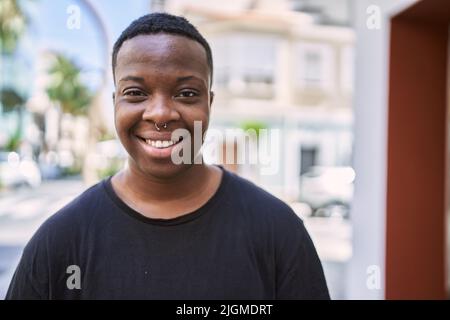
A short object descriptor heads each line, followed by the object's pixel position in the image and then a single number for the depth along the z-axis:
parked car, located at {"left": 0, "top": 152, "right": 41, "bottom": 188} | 4.15
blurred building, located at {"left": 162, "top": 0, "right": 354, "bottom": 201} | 10.07
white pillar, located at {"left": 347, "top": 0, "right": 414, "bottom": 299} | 2.49
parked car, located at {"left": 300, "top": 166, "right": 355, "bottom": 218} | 8.22
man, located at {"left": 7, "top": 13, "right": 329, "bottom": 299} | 1.29
